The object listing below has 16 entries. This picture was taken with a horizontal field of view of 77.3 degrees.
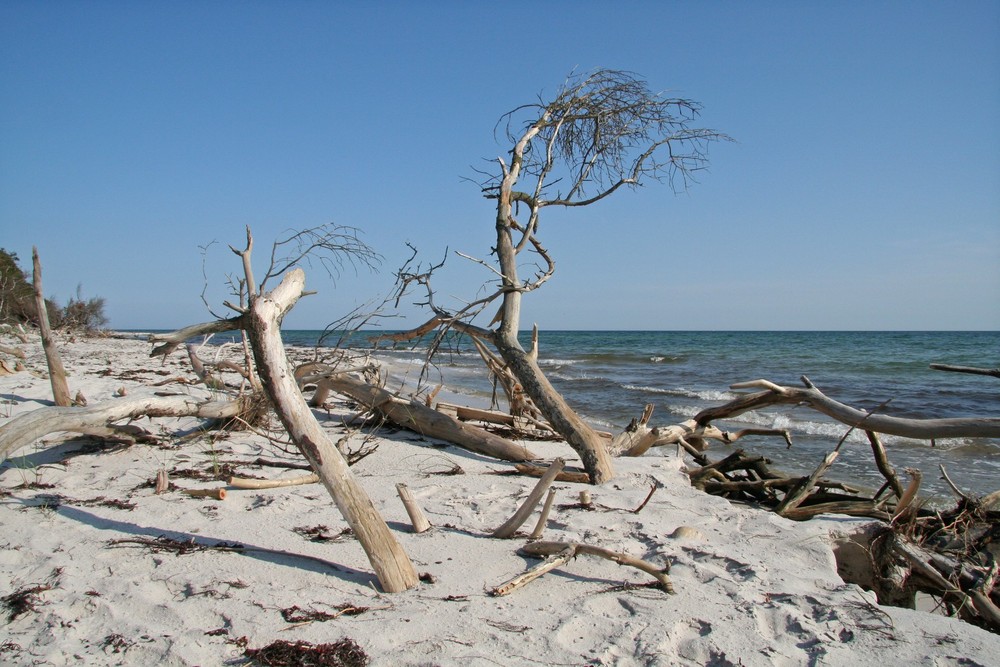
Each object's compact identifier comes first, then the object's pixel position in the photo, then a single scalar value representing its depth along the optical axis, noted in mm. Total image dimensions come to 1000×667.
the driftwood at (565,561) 2984
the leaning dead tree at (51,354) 6242
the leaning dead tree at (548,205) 5344
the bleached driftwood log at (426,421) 6086
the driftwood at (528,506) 3533
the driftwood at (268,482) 4379
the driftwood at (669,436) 6008
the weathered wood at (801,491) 4617
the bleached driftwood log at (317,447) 2883
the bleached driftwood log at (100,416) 4199
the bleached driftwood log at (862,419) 3576
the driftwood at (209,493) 4254
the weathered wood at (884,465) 4547
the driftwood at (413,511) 3672
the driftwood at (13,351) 9252
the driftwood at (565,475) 5184
